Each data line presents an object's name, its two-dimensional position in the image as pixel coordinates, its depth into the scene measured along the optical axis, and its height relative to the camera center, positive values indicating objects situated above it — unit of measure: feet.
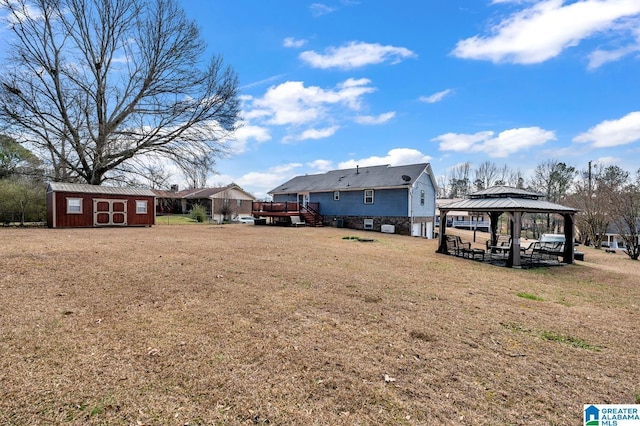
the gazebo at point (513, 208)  37.24 +0.59
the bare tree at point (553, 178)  132.16 +15.27
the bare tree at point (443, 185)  210.18 +19.07
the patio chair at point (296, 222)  81.82 -2.60
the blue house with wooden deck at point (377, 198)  77.41 +3.91
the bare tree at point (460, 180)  195.52 +21.25
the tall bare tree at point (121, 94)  64.49 +26.58
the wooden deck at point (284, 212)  82.58 +0.08
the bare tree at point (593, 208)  71.97 +1.05
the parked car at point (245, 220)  106.42 -2.72
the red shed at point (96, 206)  58.18 +1.32
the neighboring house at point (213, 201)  124.24 +5.05
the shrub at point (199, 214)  99.19 -0.57
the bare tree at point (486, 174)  169.48 +21.73
